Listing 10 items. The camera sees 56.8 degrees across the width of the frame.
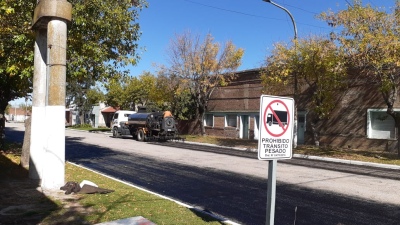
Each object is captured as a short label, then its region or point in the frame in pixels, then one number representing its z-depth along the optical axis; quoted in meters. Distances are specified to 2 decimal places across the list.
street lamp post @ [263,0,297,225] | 4.41
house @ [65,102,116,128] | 59.88
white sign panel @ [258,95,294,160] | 4.29
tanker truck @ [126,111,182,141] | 27.91
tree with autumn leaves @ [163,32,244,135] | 28.61
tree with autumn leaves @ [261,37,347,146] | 17.73
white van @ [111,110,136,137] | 32.16
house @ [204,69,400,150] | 21.62
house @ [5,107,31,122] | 125.62
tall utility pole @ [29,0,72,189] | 8.41
